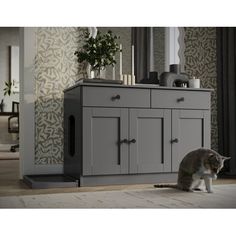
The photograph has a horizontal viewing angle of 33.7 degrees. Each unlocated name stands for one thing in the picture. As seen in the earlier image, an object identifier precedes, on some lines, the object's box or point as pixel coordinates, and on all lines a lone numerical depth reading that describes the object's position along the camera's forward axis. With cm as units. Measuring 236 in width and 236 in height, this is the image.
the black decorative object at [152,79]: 323
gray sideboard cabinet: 257
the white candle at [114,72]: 300
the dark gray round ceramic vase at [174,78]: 296
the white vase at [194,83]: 305
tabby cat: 217
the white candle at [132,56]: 307
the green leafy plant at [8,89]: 736
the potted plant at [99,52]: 292
